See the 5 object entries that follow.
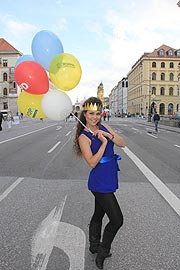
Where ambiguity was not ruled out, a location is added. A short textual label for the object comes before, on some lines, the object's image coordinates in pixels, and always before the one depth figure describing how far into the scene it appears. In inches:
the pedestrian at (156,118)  949.1
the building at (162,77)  3698.3
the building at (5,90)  2977.4
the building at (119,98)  5488.2
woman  113.1
